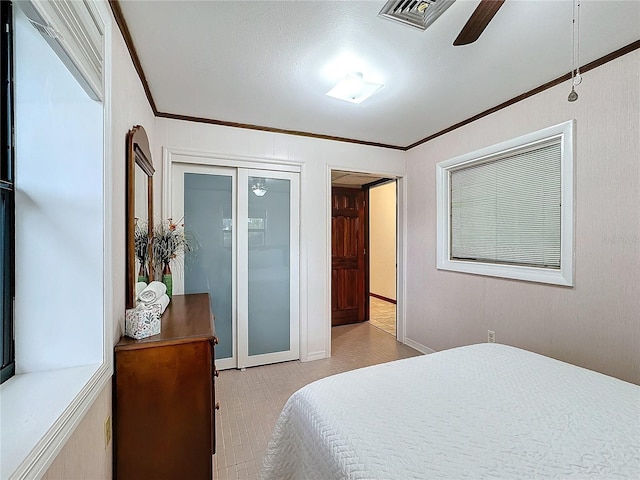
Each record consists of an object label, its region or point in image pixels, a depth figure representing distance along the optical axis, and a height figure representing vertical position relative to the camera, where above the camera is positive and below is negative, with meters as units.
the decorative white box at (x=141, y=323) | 1.53 -0.41
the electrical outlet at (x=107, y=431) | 1.34 -0.82
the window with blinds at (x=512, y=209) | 2.31 +0.25
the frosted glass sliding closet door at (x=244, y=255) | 3.07 -0.16
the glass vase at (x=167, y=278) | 2.46 -0.30
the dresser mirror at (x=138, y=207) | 1.67 +0.21
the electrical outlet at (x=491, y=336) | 2.82 -0.87
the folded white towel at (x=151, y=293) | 1.79 -0.32
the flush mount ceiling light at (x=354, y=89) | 2.13 +1.05
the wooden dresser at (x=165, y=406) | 1.45 -0.79
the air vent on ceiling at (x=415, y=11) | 1.48 +1.11
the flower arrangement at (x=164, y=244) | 2.47 -0.04
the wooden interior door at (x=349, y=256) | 5.00 -0.28
